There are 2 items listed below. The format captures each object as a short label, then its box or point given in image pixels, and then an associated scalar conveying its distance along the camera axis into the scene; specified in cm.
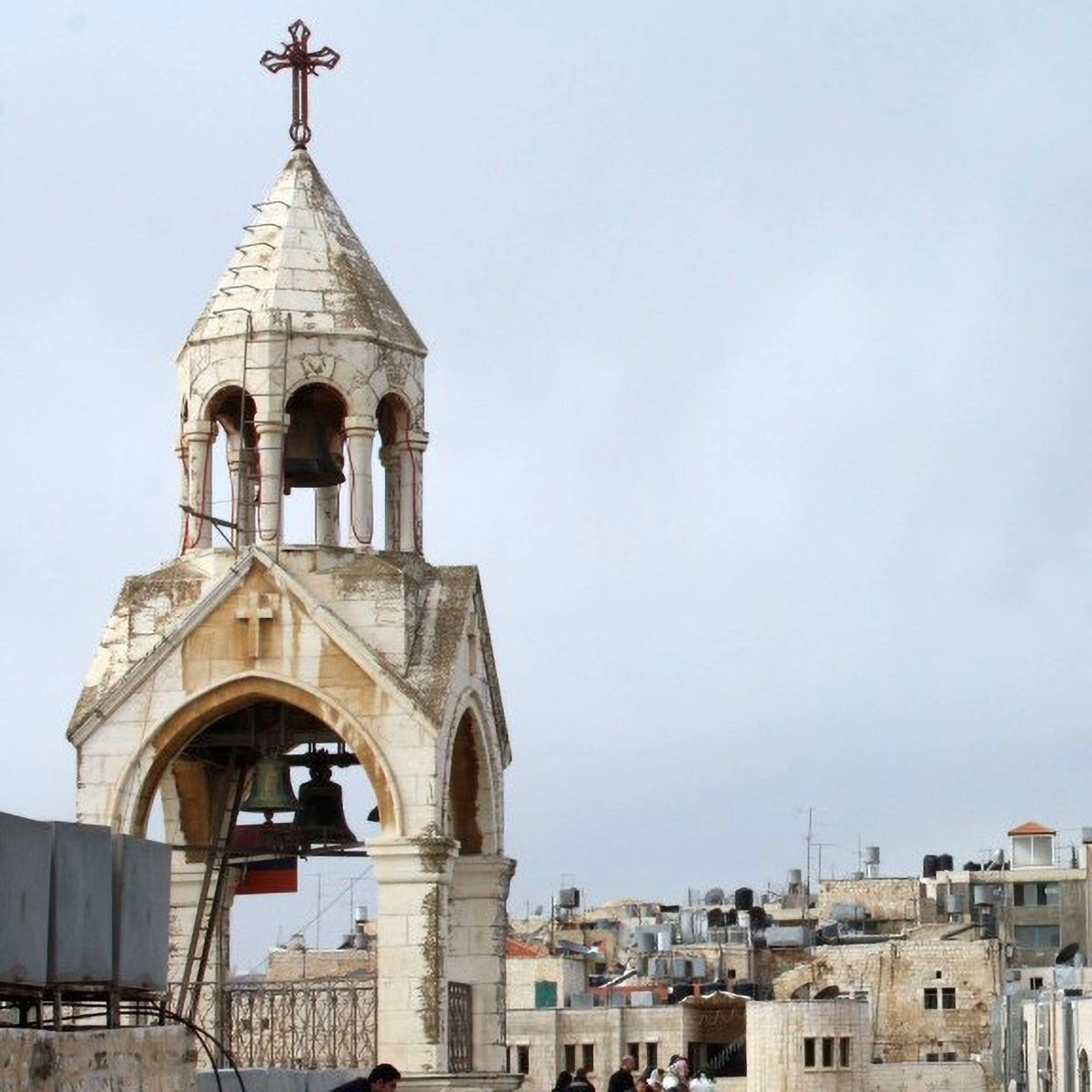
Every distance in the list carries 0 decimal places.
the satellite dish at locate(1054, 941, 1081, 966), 11218
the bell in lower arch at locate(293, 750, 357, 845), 2911
